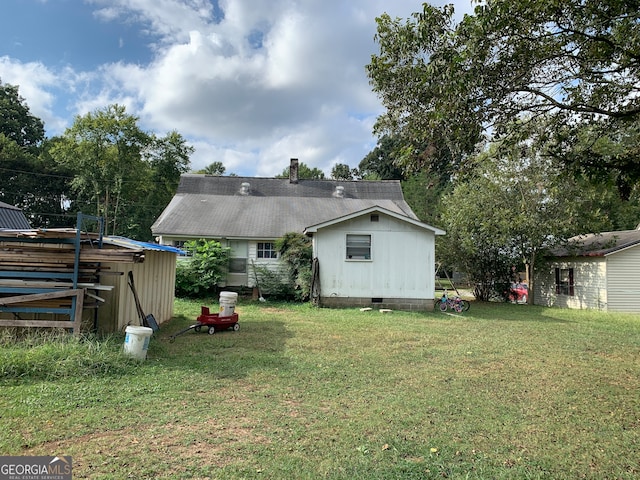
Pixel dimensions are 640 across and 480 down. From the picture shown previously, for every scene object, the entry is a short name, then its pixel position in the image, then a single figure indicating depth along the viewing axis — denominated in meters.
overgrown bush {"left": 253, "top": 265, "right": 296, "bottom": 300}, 16.03
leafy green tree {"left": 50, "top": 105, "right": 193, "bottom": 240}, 31.86
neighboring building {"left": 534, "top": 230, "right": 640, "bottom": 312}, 15.83
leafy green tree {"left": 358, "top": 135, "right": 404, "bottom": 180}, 47.16
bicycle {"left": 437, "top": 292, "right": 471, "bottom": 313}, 14.29
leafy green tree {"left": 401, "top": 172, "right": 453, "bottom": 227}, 33.72
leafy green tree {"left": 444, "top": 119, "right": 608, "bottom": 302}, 16.69
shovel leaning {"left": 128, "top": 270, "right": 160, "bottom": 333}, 7.93
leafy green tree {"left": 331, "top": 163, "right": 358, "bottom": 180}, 55.03
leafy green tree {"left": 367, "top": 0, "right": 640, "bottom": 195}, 5.09
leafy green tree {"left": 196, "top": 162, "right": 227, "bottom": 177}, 59.41
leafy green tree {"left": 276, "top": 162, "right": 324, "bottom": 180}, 49.67
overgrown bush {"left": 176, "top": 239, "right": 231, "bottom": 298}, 15.88
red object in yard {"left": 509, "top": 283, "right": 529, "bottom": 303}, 19.56
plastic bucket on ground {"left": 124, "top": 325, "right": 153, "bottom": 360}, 6.09
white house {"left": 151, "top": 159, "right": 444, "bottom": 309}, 14.32
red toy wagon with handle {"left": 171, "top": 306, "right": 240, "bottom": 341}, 8.93
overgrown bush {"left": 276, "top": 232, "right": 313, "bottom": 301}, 15.22
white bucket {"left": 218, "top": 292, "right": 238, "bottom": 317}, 9.45
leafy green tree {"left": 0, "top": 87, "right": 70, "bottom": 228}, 33.00
